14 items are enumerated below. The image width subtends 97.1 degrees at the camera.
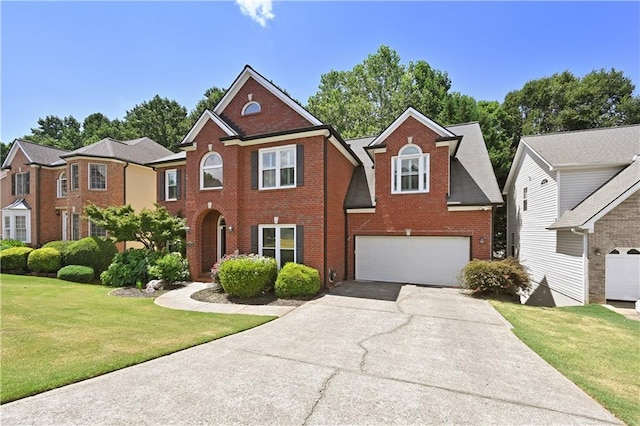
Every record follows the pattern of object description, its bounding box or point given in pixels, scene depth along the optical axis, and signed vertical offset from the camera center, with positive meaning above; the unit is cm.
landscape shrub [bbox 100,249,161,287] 1305 -283
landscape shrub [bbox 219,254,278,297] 1009 -246
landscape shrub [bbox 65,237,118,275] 1519 -251
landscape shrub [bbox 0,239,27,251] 1856 -239
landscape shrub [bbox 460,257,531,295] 1028 -251
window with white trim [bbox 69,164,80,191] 1864 +211
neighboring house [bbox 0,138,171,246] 1858 +169
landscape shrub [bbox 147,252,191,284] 1237 -268
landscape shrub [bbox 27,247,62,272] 1524 -282
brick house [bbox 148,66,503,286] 1166 +65
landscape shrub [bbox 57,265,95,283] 1422 -331
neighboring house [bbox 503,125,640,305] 922 -19
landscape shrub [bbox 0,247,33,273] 1579 -289
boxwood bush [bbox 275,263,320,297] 1019 -269
